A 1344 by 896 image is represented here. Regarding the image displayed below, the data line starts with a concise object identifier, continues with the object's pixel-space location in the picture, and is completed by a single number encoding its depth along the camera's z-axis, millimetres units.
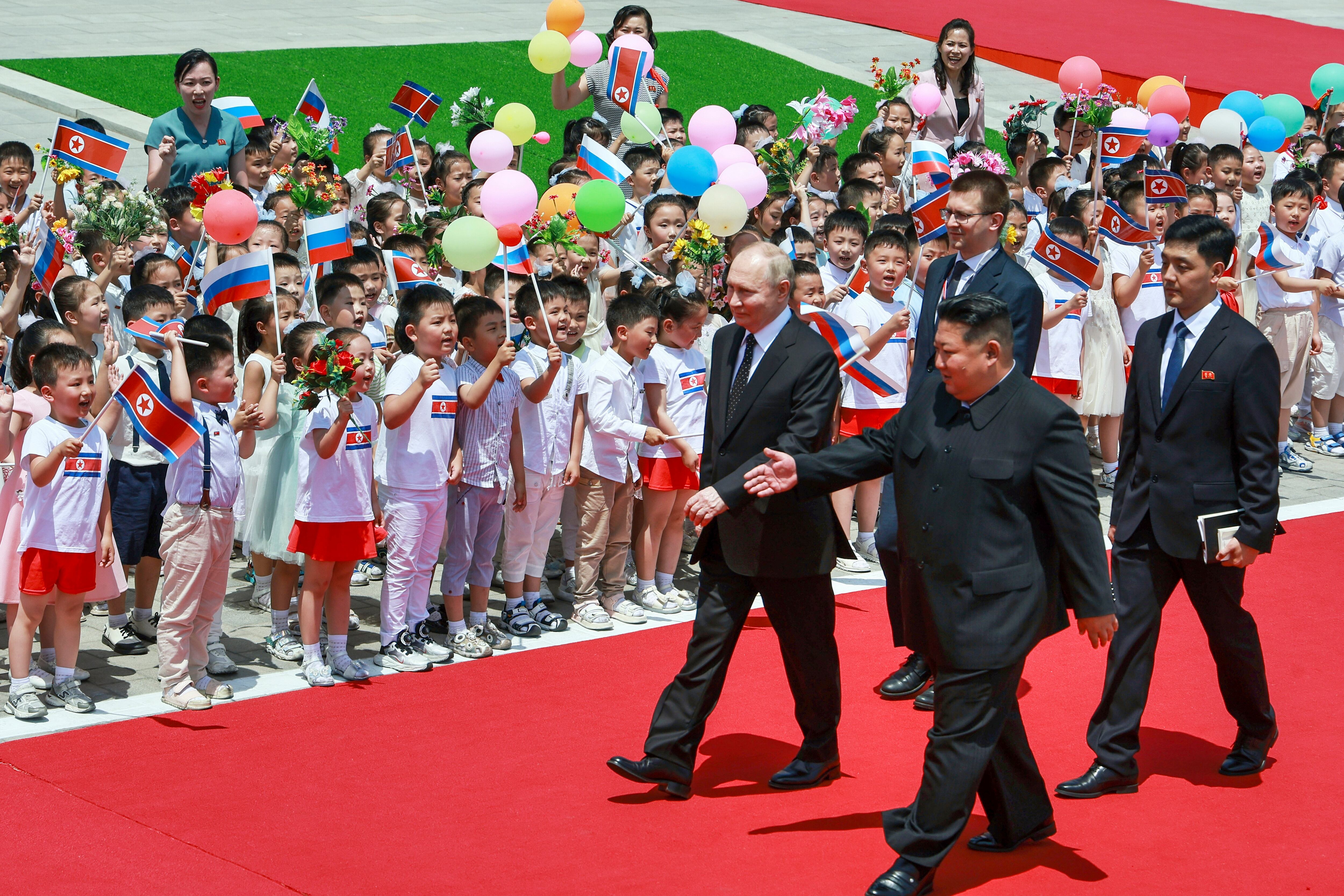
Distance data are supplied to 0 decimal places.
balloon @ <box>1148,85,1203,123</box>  14500
